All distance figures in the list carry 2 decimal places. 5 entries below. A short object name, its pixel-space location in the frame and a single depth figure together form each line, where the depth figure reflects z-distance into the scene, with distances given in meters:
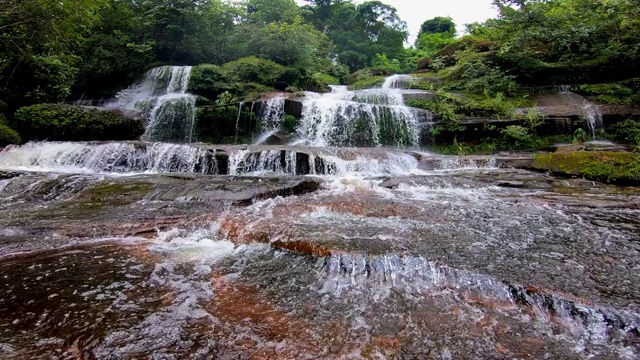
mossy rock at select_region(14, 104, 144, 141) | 10.66
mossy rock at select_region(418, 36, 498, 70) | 17.82
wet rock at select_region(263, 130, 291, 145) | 13.25
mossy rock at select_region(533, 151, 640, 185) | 6.79
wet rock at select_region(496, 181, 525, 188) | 6.89
